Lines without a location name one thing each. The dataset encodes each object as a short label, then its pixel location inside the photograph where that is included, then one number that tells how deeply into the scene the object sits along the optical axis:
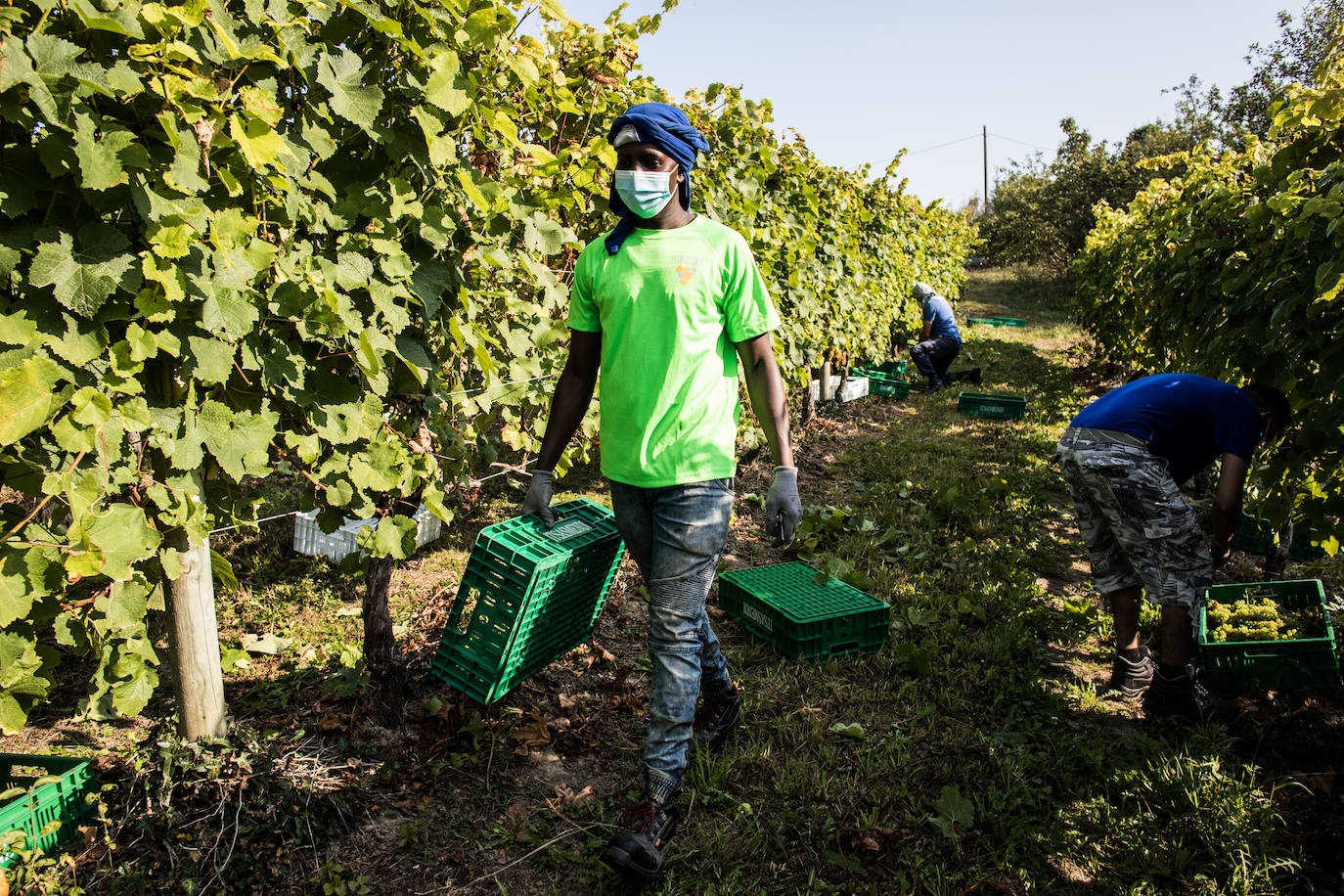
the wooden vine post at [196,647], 2.21
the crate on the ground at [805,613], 3.34
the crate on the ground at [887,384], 9.81
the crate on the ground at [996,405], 8.48
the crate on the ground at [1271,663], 3.09
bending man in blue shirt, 3.05
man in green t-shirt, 2.24
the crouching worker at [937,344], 10.59
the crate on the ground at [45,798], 1.96
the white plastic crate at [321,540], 4.10
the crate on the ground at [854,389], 9.16
